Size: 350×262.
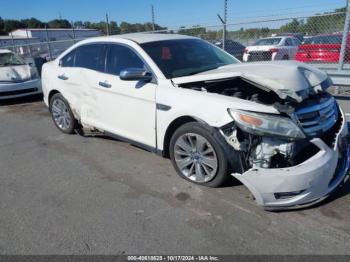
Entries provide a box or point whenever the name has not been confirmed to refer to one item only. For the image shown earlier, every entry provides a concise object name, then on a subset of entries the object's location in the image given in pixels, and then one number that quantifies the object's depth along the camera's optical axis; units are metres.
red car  9.80
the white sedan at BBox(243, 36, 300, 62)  12.58
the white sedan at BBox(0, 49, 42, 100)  8.98
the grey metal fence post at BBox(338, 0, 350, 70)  6.95
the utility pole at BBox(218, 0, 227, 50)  8.90
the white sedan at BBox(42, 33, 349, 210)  2.99
